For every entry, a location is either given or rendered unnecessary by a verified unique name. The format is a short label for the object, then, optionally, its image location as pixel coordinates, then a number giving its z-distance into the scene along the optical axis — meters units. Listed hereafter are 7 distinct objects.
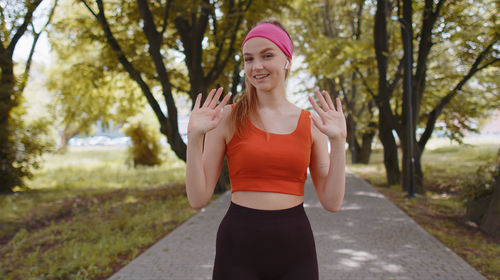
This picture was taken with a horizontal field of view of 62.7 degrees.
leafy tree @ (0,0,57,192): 11.55
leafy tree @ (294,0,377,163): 13.26
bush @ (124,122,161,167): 20.58
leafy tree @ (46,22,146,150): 12.18
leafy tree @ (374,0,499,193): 10.81
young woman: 2.02
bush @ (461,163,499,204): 8.03
